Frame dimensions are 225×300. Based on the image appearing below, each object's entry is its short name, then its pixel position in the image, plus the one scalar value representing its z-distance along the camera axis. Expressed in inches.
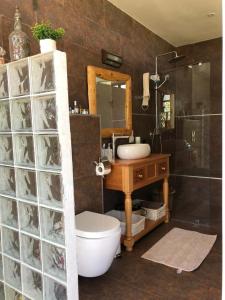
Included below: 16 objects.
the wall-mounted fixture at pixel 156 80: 135.4
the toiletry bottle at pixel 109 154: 101.5
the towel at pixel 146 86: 128.4
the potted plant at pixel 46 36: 53.0
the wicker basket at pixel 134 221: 100.9
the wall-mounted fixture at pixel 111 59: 104.6
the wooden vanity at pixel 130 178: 94.4
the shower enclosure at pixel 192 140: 134.0
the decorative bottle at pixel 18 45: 60.5
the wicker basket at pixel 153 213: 117.1
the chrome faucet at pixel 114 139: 106.7
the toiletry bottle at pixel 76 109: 88.2
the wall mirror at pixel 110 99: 98.4
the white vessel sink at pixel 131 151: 104.0
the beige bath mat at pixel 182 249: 87.7
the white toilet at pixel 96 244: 70.3
